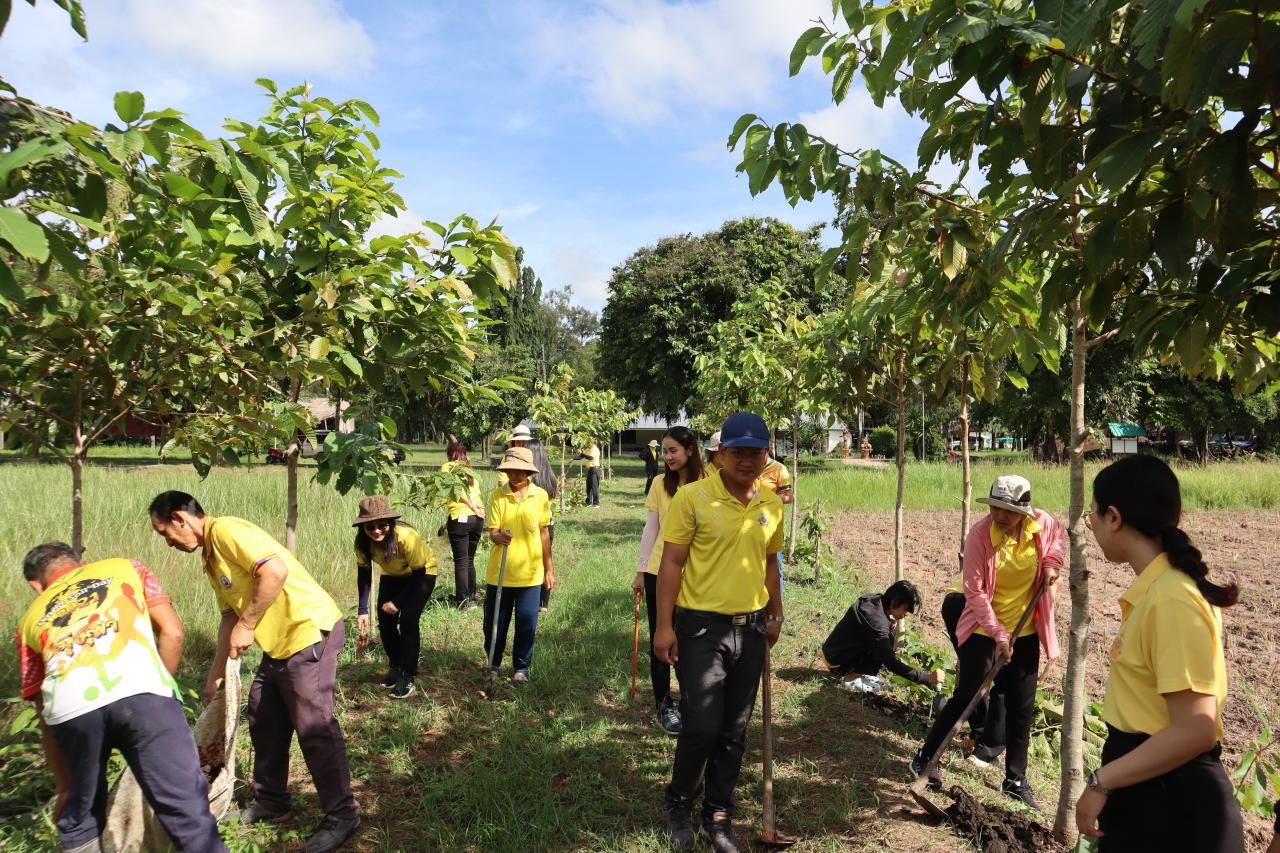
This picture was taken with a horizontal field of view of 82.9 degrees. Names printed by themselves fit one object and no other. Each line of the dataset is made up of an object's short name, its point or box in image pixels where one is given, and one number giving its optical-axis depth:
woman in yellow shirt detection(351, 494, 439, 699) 5.13
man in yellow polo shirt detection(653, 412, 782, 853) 3.38
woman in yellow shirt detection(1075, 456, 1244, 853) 1.86
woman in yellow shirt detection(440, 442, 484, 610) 7.30
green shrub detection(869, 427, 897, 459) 43.62
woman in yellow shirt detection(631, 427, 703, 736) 4.72
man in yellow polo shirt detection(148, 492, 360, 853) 3.34
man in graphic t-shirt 2.81
